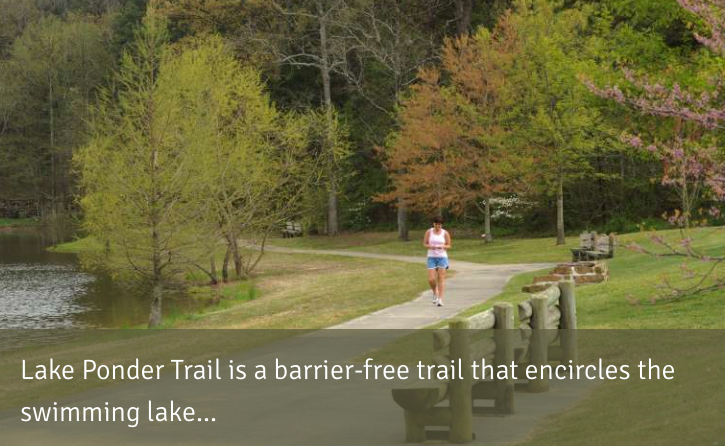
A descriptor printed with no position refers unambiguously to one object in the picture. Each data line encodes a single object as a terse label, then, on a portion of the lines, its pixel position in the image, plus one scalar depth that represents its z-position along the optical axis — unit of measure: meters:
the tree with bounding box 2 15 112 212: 98.31
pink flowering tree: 14.34
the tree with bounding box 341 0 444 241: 58.56
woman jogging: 24.53
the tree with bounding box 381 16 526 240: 49.22
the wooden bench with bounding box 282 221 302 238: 66.56
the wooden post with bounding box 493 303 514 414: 12.27
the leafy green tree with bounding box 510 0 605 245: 44.97
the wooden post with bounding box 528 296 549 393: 13.68
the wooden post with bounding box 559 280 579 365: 15.22
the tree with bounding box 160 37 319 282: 38.69
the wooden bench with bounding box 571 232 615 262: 35.04
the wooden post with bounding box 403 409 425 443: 11.09
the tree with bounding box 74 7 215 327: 32.62
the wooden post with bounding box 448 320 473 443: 10.87
